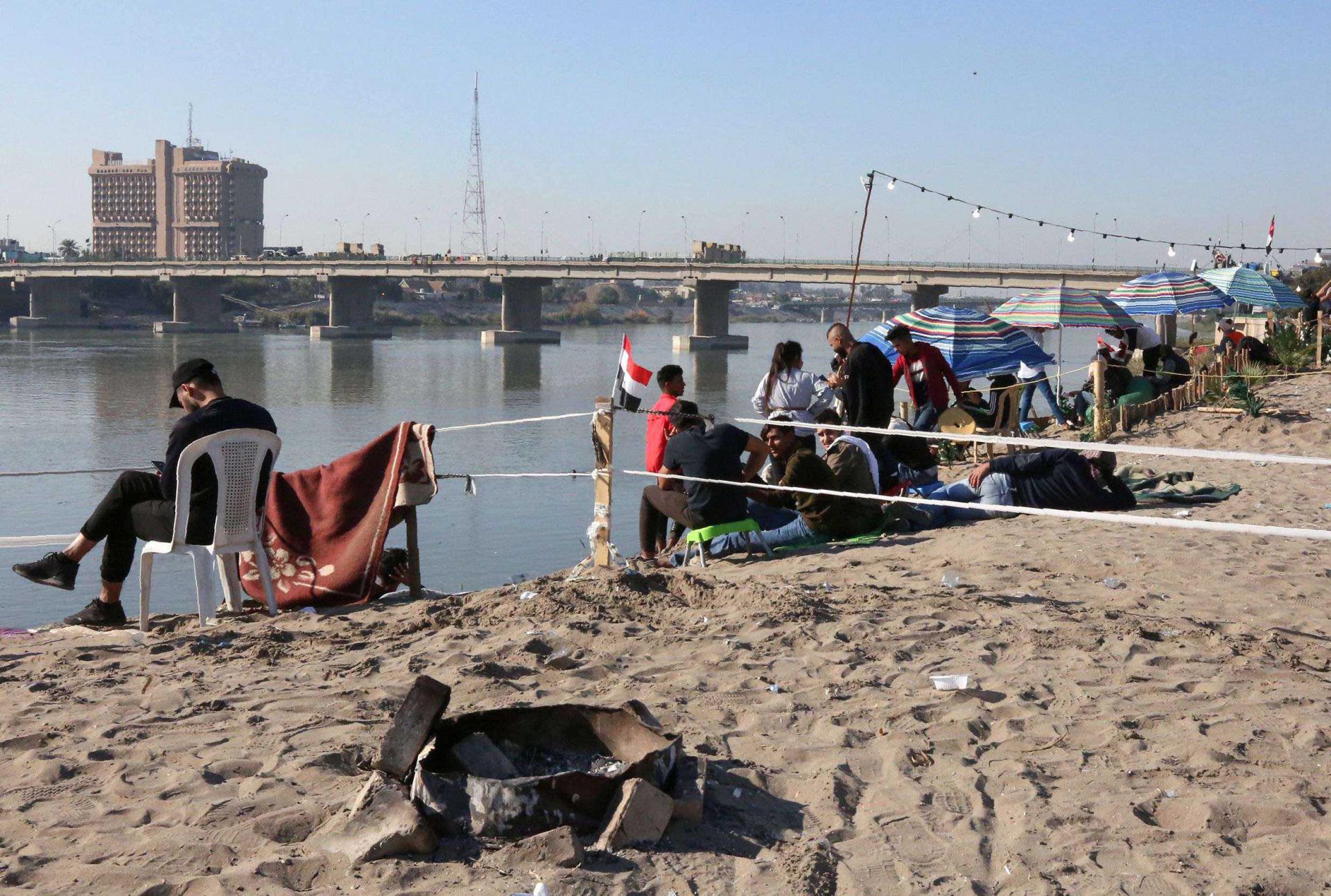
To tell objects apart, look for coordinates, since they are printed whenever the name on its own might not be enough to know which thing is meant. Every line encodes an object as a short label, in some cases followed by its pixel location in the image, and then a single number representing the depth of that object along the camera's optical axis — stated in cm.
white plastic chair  584
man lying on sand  824
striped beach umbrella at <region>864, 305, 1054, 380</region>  1391
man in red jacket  1116
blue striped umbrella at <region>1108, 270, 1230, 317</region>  1764
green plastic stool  725
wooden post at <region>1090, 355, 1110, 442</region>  1345
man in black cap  590
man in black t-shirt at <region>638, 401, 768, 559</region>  721
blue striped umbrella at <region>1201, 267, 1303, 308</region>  2022
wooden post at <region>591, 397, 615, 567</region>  693
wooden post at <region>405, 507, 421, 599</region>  667
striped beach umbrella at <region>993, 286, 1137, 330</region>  1516
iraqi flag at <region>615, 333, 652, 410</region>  792
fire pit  322
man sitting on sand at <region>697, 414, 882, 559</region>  763
